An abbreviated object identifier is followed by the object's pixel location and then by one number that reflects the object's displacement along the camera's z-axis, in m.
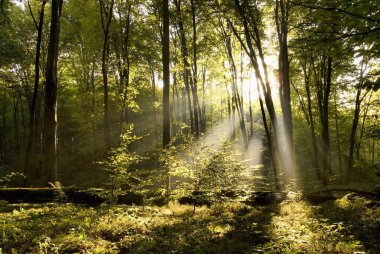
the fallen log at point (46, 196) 9.59
